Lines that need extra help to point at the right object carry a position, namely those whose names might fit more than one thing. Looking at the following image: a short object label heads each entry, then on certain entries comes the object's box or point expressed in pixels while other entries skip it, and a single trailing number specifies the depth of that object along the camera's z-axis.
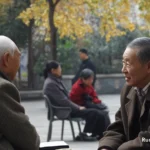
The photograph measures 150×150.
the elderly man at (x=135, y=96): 3.75
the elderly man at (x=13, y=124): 3.43
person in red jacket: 11.05
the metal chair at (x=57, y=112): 10.61
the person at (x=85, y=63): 15.87
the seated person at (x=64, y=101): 10.66
